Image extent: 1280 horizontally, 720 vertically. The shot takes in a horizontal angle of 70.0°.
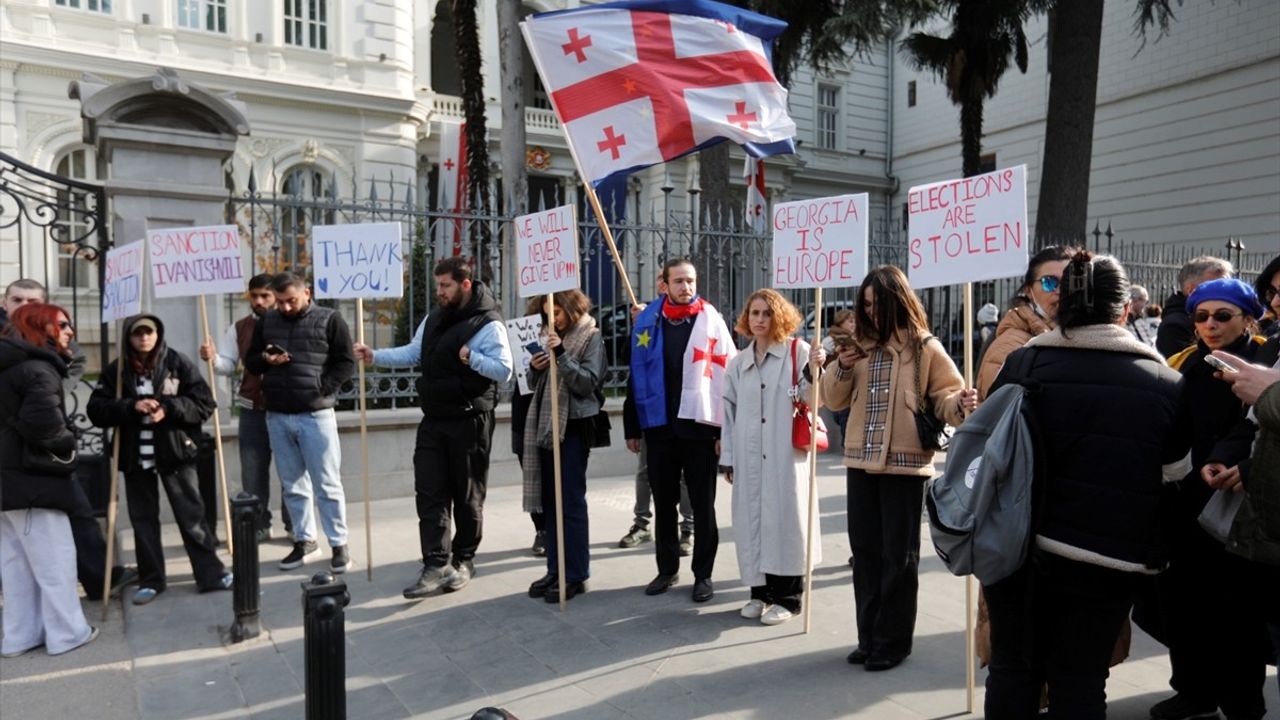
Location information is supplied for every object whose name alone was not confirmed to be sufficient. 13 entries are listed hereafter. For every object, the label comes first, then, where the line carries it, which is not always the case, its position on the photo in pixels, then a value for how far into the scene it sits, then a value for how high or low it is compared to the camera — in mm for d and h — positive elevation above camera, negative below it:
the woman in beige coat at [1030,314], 4000 +15
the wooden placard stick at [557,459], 5309 -818
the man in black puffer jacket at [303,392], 6207 -486
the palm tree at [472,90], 14571 +3788
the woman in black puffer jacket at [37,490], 4754 -881
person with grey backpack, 2832 -549
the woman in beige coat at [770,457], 4977 -762
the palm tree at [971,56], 18750 +5740
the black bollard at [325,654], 3033 -1118
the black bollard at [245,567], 4871 -1334
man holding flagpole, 5445 -506
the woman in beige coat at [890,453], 4270 -634
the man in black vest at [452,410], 5586 -550
